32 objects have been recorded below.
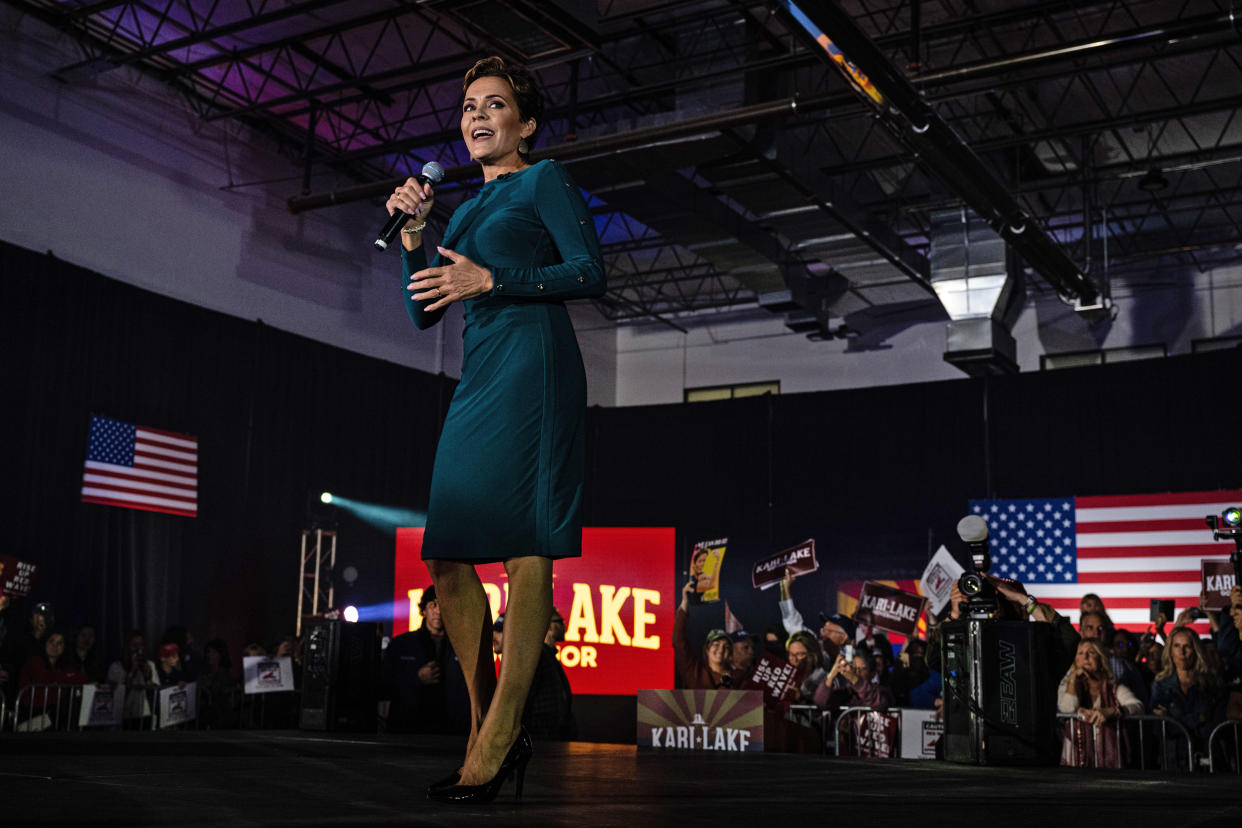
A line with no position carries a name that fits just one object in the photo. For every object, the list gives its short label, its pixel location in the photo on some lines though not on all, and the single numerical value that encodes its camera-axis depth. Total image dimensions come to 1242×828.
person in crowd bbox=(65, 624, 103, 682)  9.16
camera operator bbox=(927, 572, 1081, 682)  4.06
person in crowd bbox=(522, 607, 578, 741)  5.03
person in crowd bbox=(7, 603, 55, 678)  8.74
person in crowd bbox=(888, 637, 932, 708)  8.29
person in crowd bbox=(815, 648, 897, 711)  7.27
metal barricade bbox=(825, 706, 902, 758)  6.41
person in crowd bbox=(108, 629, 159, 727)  8.93
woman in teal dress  1.82
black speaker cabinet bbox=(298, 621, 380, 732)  5.64
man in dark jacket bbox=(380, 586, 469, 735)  5.59
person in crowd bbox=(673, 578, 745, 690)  7.80
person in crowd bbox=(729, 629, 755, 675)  8.30
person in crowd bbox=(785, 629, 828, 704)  7.77
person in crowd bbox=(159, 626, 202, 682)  10.23
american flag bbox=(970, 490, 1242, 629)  11.32
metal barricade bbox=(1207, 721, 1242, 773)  5.64
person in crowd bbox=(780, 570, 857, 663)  9.79
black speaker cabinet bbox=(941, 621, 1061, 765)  3.88
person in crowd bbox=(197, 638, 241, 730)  9.68
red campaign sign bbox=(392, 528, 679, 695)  12.05
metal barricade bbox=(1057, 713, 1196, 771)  5.55
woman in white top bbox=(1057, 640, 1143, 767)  5.79
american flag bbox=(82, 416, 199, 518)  9.91
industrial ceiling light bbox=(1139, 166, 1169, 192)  11.71
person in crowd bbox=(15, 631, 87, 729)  8.35
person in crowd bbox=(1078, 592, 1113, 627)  7.88
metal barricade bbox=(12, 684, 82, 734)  8.09
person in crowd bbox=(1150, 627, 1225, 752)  6.29
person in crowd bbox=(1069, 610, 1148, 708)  6.41
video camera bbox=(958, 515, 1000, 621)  4.14
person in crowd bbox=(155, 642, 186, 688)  9.72
